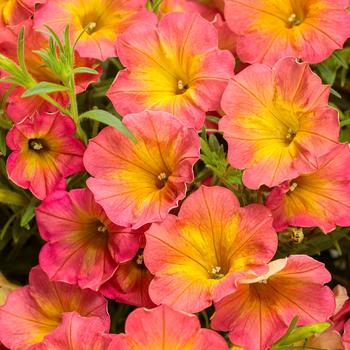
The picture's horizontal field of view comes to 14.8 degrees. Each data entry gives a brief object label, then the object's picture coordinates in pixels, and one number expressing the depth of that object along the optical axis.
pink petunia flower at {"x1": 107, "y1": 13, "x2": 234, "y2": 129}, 0.66
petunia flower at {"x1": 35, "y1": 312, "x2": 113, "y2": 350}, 0.62
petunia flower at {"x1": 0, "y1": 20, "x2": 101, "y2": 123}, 0.68
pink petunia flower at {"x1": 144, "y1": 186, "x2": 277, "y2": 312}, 0.62
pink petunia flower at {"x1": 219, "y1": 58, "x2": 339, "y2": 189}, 0.63
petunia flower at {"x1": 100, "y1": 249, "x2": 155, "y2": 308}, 0.65
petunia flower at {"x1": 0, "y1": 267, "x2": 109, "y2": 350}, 0.66
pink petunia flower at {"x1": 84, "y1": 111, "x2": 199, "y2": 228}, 0.63
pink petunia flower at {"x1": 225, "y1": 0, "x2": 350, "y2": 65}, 0.68
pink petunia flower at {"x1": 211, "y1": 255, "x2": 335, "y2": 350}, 0.62
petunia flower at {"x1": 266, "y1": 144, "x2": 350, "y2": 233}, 0.65
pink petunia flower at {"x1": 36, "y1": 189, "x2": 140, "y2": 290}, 0.65
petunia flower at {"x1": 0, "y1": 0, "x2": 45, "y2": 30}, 0.70
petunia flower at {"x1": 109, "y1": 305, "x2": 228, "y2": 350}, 0.61
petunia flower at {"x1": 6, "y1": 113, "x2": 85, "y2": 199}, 0.66
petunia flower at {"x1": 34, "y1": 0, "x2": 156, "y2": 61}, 0.69
